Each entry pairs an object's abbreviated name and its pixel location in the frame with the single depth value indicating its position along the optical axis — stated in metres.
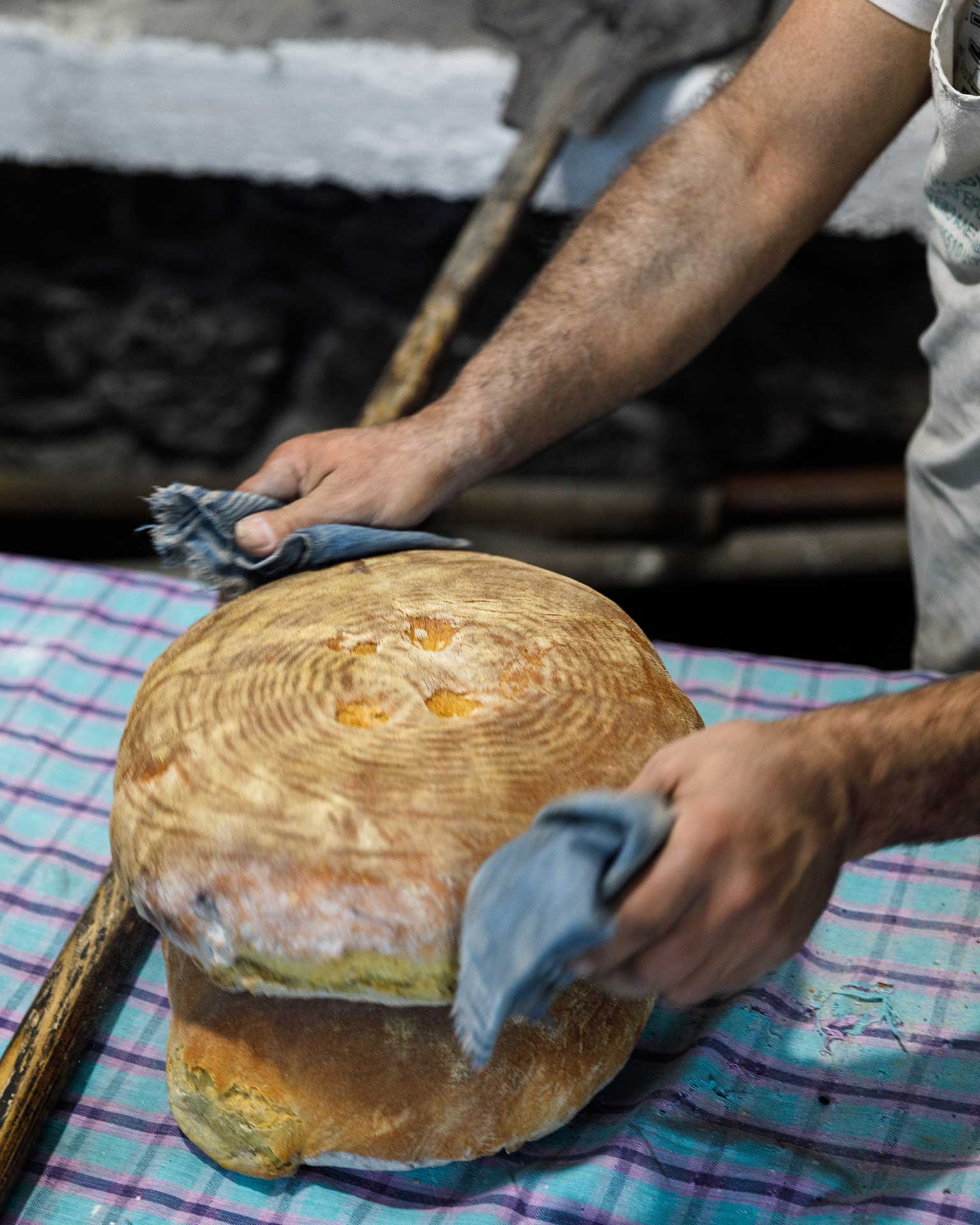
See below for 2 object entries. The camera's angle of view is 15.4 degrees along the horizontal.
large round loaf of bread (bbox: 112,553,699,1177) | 1.95
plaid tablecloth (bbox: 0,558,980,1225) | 2.03
